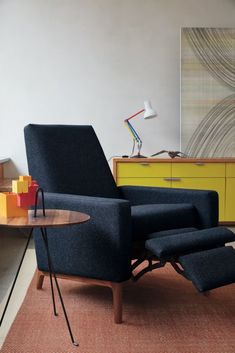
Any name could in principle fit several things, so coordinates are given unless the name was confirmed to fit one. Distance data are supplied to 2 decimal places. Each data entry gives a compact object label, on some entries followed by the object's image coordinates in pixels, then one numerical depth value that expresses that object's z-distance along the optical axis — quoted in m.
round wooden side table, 1.83
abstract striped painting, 4.85
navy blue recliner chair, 2.32
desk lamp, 4.75
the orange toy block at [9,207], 2.01
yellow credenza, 4.68
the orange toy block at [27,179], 2.13
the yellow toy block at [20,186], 2.04
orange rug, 2.04
